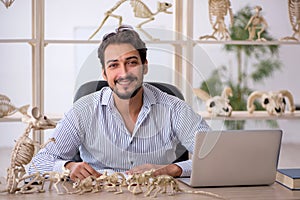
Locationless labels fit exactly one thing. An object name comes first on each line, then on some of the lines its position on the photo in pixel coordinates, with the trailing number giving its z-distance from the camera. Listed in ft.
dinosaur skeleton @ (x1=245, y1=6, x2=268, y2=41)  13.32
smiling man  5.92
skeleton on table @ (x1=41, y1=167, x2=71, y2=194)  5.59
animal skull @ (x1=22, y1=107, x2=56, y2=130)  5.47
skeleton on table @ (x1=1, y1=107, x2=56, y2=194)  5.47
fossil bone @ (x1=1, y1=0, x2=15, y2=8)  12.34
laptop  5.83
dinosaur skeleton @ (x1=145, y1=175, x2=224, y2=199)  5.47
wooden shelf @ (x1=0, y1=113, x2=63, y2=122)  11.93
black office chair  6.13
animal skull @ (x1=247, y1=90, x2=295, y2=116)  12.99
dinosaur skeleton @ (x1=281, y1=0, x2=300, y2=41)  13.38
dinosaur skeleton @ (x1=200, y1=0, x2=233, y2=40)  13.10
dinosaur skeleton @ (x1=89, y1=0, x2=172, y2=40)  12.26
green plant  16.03
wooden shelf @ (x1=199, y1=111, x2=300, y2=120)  12.80
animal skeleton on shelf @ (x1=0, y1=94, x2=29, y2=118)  12.04
